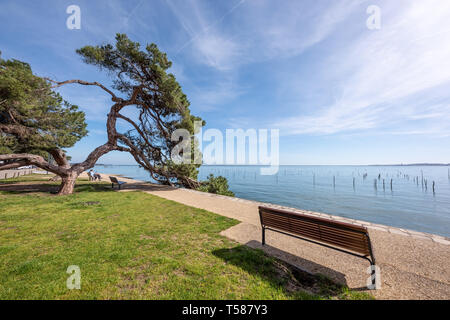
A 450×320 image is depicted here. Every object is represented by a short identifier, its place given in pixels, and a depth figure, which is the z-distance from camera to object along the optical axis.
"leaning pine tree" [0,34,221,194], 10.33
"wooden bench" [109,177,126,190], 13.14
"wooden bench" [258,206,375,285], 2.77
